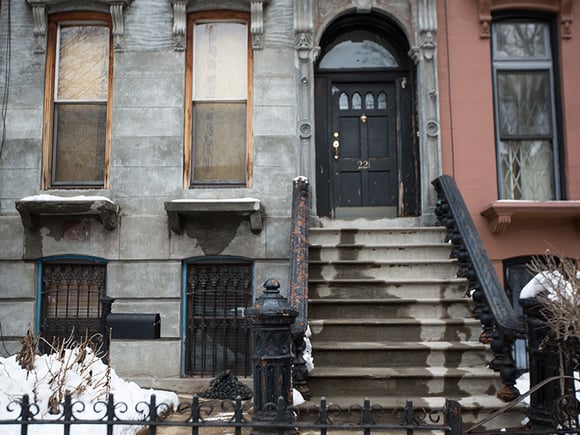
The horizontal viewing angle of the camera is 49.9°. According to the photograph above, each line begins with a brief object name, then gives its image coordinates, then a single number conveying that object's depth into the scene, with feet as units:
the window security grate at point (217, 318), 27.71
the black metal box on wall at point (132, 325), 25.26
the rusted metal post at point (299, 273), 18.75
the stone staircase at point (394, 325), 19.33
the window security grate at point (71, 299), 28.14
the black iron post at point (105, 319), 23.82
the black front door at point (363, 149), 31.12
